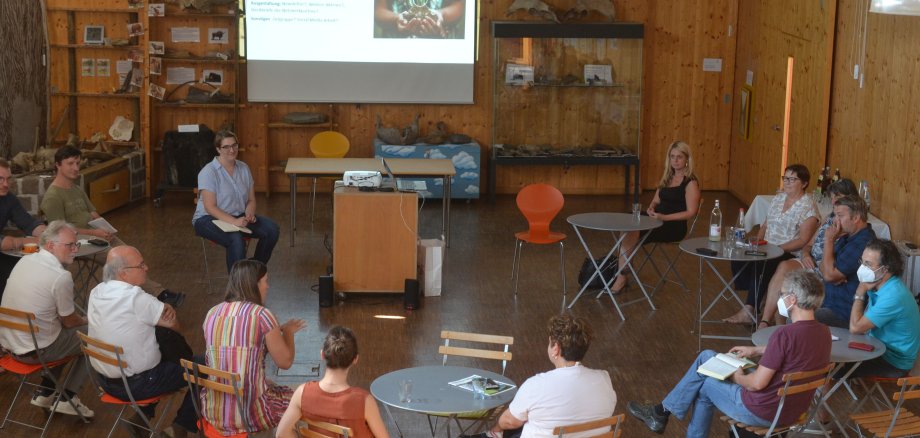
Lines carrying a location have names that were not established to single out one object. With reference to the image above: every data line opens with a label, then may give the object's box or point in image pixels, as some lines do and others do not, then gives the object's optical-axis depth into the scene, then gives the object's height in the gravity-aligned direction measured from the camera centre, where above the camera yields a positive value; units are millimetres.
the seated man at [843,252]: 6262 -915
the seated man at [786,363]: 4629 -1146
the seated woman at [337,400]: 4086 -1189
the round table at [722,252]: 6719 -1000
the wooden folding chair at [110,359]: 4727 -1231
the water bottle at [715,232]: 7094 -909
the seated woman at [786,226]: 7055 -866
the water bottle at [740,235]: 6996 -915
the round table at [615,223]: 7504 -933
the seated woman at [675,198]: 7898 -785
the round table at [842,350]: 4953 -1181
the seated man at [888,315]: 5305 -1065
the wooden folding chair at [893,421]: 4695 -1434
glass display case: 12102 -70
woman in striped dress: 4594 -1159
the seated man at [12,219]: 6383 -905
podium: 7852 -1120
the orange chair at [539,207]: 8312 -908
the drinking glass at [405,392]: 4359 -1236
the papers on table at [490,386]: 4477 -1240
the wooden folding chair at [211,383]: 4438 -1254
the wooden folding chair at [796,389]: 4574 -1241
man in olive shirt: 7004 -798
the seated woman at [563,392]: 4109 -1150
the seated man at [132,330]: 4879 -1132
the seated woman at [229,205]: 7824 -909
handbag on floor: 8133 -1364
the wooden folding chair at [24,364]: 5129 -1398
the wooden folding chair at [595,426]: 3996 -1245
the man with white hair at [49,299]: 5289 -1087
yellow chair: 11258 -642
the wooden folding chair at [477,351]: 4984 -1198
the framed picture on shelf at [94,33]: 11984 +479
